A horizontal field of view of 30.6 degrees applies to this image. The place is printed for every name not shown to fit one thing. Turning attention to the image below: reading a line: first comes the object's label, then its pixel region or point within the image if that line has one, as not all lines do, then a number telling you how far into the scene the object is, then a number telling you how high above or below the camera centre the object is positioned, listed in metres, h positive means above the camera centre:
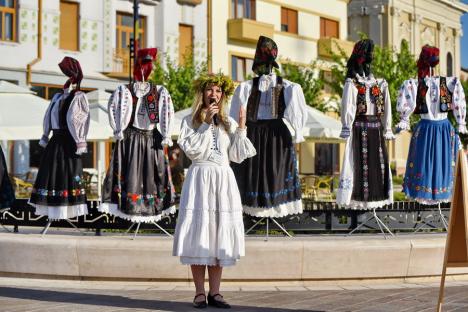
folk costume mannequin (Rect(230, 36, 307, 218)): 9.55 +0.33
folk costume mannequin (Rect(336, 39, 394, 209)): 10.08 +0.37
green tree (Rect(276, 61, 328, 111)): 36.31 +4.00
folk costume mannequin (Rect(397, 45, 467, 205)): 10.38 +0.58
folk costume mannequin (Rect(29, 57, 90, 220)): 9.65 +0.14
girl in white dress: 7.40 -0.14
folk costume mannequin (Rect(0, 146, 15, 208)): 10.05 -0.18
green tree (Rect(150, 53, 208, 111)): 30.28 +3.40
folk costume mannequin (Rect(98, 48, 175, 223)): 9.56 +0.23
